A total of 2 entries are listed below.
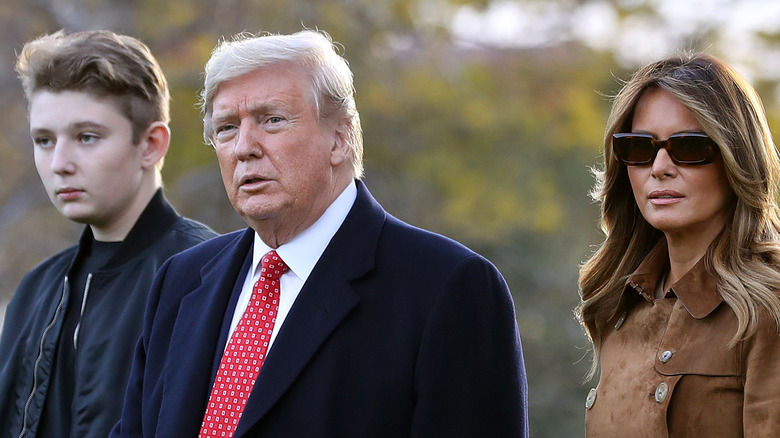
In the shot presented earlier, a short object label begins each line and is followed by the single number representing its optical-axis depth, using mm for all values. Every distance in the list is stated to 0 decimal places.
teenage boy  7664
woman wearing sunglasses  5719
